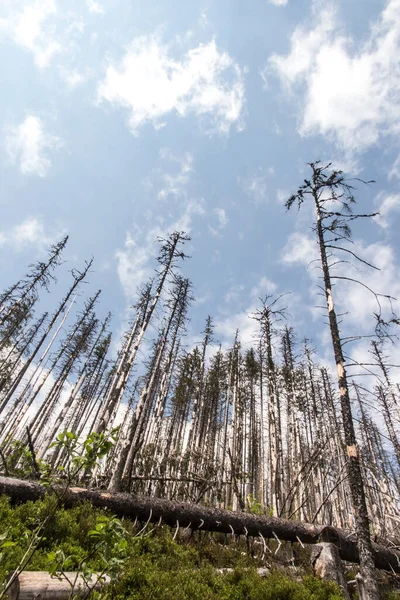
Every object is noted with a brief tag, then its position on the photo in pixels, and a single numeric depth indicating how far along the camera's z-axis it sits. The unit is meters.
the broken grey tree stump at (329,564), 6.39
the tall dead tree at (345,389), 5.27
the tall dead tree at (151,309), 11.47
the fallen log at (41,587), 3.78
